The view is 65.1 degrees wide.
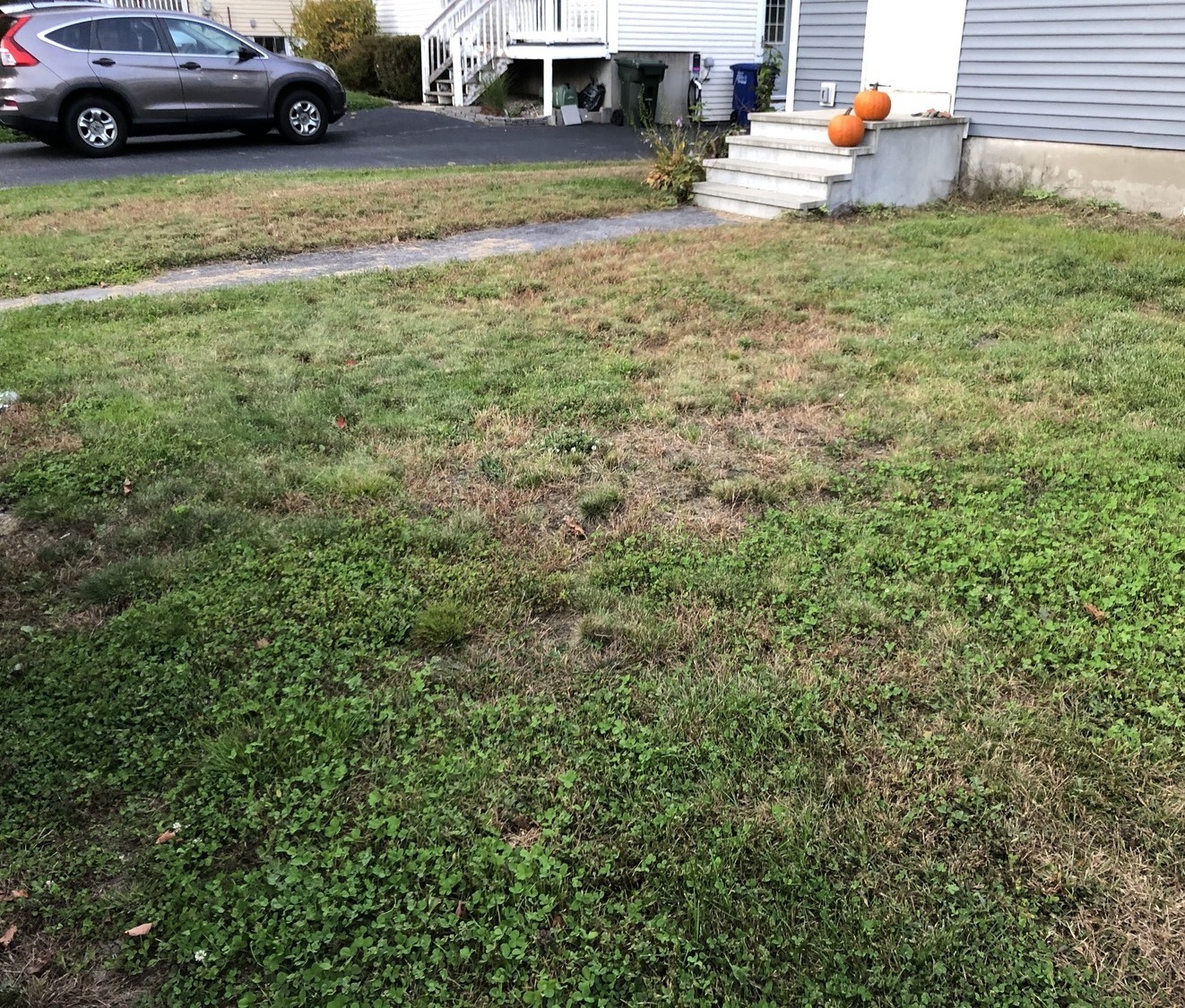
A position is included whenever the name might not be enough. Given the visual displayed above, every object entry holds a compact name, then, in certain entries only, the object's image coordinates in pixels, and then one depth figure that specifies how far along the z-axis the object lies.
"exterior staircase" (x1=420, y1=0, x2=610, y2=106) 17.34
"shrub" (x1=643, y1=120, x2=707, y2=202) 9.72
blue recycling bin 18.19
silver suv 11.15
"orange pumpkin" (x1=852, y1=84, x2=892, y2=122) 8.98
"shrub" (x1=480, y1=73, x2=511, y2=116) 17.28
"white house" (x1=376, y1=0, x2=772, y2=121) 17.39
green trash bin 16.67
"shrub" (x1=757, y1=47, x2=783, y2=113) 17.78
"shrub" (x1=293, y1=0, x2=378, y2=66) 20.44
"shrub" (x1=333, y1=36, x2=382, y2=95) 19.89
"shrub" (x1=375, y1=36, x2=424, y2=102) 19.47
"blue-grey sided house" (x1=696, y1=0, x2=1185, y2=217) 8.27
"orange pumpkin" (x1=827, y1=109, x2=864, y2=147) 8.72
